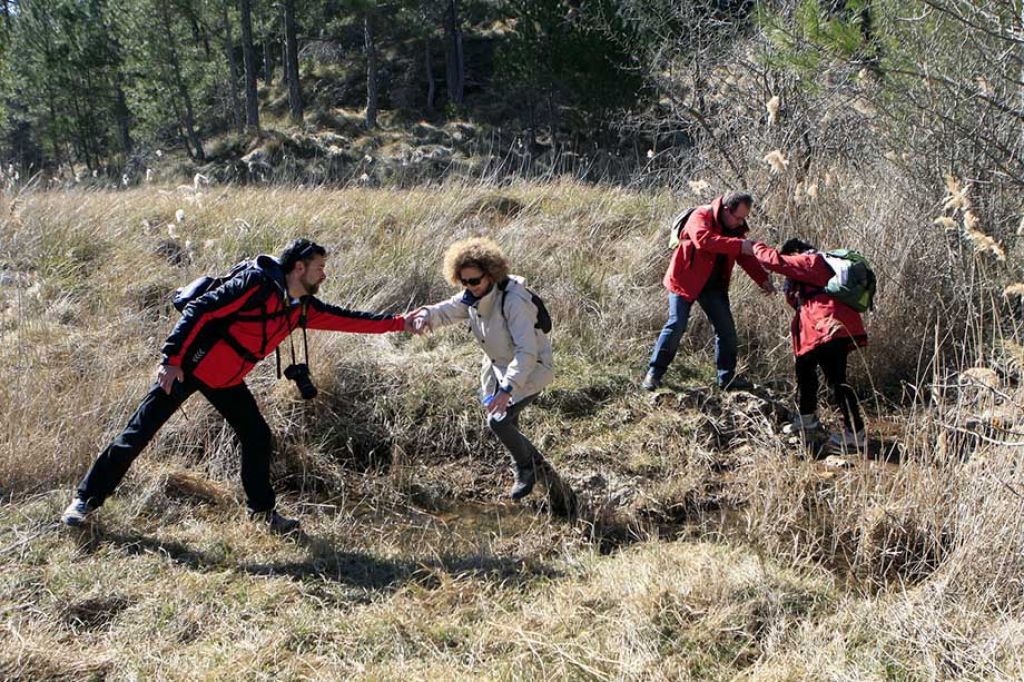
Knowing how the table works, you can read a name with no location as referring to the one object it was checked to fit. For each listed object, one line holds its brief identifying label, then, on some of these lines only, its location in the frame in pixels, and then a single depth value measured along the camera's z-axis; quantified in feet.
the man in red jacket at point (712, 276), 17.43
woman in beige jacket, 13.56
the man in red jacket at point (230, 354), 12.63
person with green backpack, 15.69
